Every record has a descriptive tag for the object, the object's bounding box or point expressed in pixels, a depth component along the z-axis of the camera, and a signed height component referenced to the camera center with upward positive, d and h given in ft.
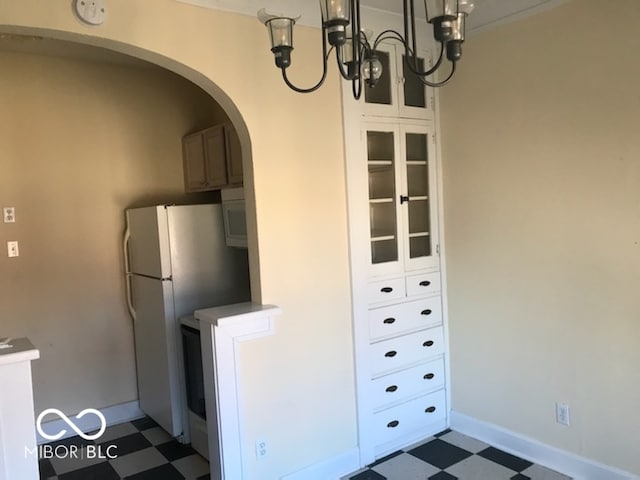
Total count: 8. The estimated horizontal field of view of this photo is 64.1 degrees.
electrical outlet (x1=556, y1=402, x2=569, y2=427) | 9.12 -4.00
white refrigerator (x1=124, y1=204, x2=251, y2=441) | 10.73 -1.51
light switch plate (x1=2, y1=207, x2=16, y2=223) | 10.94 +0.11
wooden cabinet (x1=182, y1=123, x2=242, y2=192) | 10.90 +1.14
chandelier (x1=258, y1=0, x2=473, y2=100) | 4.63 +1.64
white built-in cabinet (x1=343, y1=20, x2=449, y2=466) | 9.71 -1.25
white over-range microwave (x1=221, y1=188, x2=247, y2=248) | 10.28 -0.19
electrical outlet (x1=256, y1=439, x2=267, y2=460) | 8.48 -4.03
